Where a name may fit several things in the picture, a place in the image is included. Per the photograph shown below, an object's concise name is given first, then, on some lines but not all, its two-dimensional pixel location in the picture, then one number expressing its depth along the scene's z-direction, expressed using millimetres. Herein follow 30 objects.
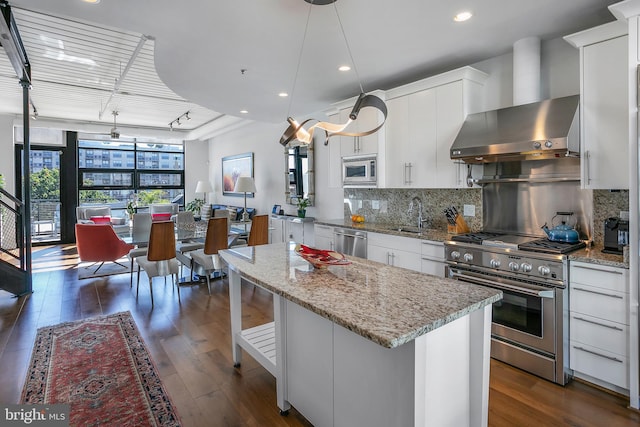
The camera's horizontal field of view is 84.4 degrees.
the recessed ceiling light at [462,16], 2539
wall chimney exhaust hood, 2609
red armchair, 5000
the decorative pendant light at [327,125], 2168
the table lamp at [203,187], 9414
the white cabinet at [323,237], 4629
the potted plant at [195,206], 9867
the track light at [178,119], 7773
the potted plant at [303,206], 5934
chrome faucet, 4031
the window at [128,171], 9094
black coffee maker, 2453
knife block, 3549
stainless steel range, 2509
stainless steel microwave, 4203
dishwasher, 4113
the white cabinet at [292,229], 5945
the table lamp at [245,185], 7035
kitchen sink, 3753
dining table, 5043
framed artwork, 8195
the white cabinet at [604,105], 2400
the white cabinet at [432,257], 3260
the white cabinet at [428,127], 3377
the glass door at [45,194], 8473
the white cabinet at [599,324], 2283
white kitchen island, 1399
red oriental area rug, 2189
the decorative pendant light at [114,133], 7410
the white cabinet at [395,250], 3484
